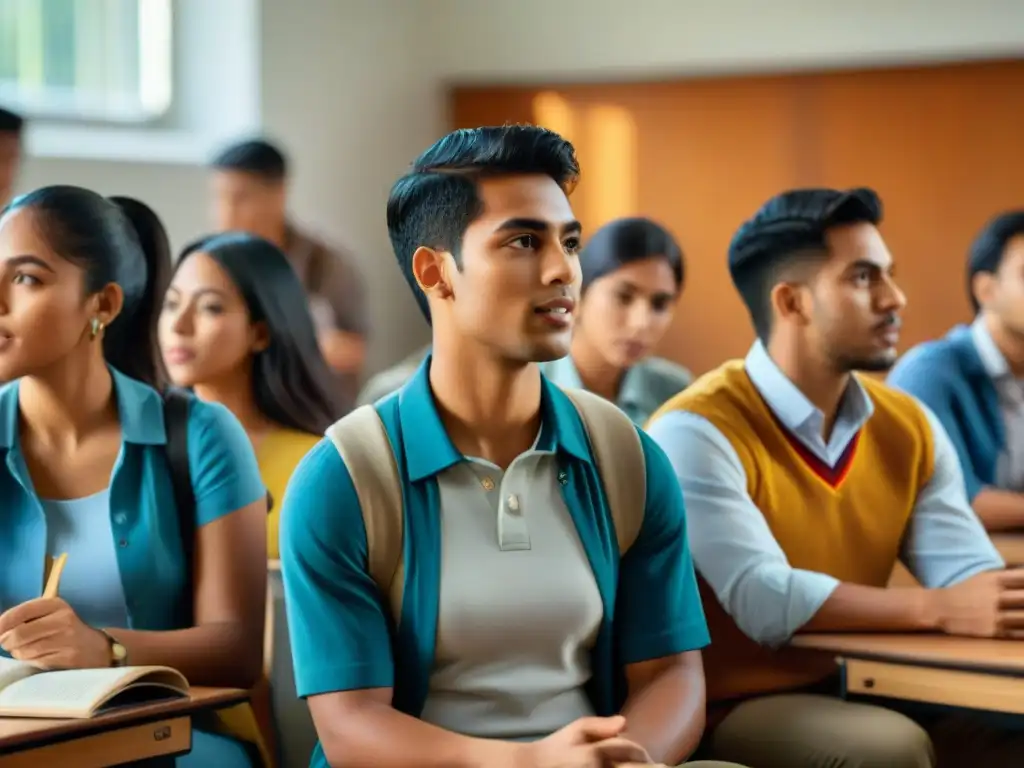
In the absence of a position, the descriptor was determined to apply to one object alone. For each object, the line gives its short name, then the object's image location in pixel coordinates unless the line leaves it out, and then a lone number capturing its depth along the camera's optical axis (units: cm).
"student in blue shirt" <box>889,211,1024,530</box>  372
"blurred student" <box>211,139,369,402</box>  547
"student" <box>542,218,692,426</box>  388
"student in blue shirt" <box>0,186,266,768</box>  225
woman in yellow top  306
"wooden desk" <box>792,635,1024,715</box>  217
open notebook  188
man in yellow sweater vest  241
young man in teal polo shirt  192
